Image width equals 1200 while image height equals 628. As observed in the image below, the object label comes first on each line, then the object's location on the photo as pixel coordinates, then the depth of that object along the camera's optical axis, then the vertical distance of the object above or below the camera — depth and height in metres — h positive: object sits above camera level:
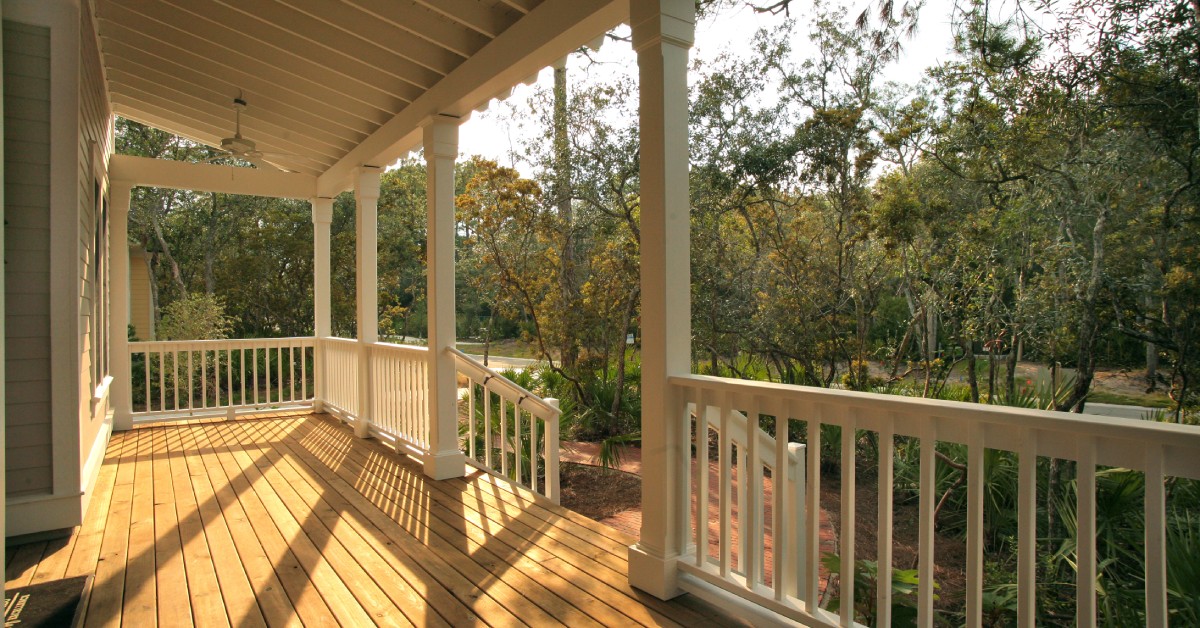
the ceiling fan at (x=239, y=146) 5.32 +1.25
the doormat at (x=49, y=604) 2.67 -1.21
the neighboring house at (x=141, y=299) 13.29 +0.13
